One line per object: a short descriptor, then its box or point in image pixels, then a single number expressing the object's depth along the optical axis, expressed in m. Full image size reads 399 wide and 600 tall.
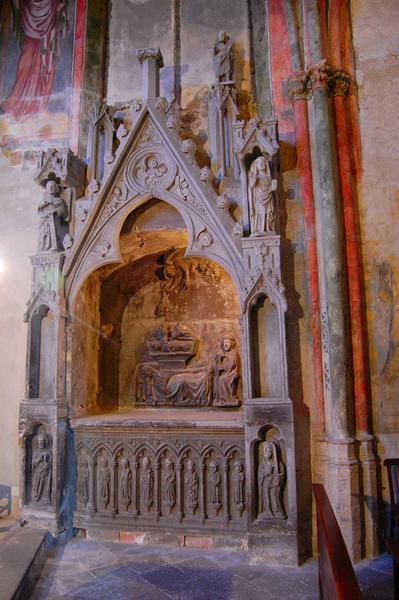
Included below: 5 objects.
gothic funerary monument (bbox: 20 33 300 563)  4.63
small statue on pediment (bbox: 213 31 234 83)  5.97
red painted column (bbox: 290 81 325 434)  4.67
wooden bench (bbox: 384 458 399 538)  3.82
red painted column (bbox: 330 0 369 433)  4.63
